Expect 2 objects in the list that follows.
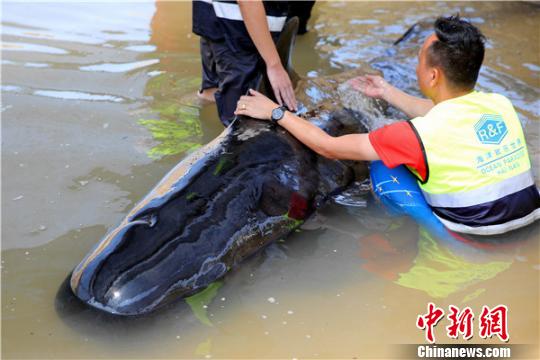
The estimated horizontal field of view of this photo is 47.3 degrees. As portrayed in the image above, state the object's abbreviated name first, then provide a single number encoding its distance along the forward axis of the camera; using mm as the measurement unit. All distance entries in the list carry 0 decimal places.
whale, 2596
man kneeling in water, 3066
